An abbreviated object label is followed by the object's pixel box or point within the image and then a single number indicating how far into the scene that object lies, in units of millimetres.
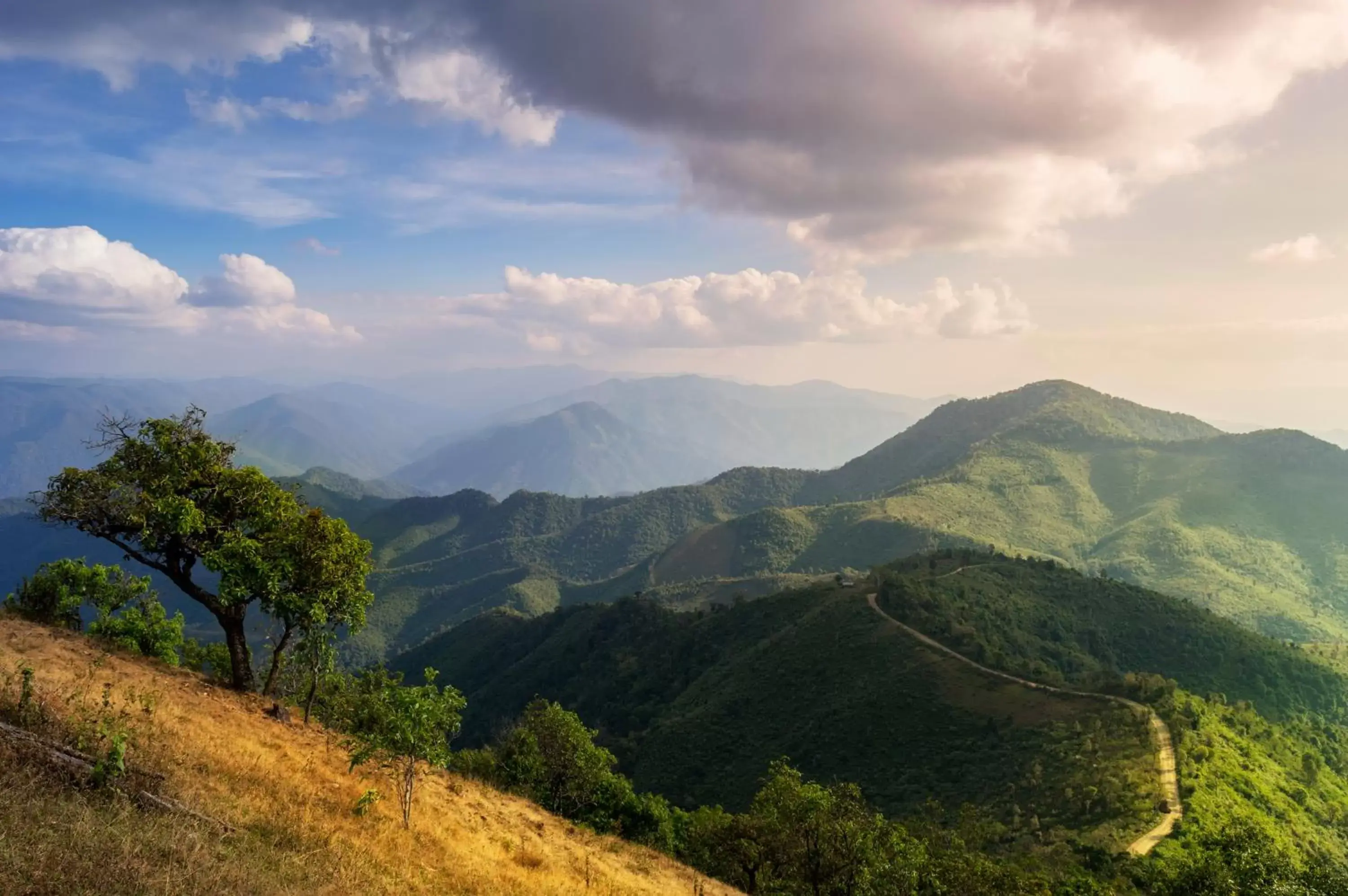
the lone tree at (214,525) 24312
